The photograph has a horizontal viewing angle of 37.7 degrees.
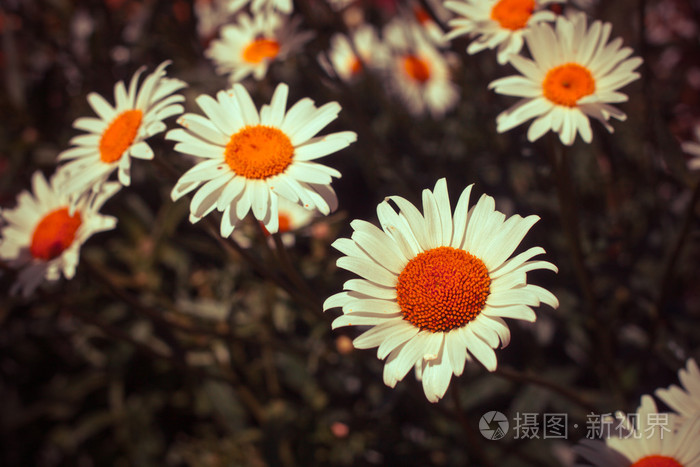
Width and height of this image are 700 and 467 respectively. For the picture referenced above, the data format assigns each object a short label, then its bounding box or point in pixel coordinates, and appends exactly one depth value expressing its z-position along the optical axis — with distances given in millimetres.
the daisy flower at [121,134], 334
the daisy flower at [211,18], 521
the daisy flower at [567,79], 341
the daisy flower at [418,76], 628
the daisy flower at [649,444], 311
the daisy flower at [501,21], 362
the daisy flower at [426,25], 510
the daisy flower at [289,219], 404
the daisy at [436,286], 297
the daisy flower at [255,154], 319
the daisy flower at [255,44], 434
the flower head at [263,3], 395
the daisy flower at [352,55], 615
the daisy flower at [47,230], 356
